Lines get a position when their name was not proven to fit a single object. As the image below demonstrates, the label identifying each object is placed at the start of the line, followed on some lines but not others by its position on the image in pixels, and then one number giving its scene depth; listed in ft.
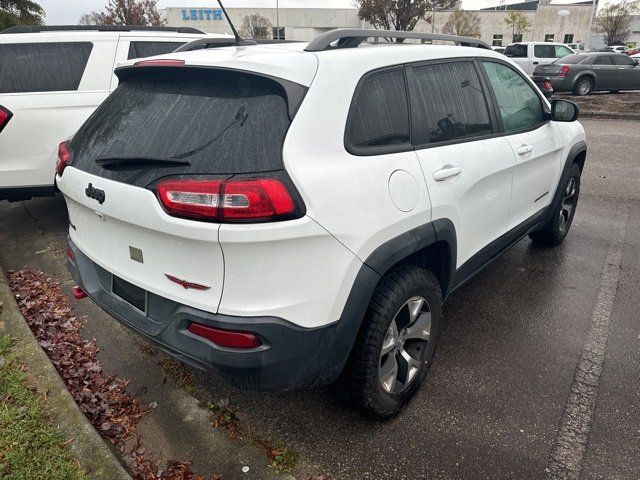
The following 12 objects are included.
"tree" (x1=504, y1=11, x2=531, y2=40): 163.12
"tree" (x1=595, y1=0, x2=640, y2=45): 166.91
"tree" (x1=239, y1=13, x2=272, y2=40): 176.37
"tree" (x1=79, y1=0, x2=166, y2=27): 90.27
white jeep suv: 5.95
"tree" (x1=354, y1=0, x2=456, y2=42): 114.32
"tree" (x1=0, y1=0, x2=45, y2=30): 57.82
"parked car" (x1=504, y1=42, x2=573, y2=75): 57.36
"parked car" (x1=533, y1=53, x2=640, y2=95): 50.72
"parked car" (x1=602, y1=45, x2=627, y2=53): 131.90
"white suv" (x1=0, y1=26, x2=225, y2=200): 14.78
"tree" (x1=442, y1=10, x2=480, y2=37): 155.63
